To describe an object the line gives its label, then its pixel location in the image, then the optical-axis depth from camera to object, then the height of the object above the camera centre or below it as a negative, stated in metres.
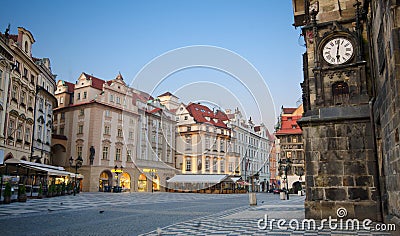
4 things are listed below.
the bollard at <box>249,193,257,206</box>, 22.09 -1.67
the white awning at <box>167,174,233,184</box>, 50.05 -0.87
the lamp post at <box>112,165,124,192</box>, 44.01 +0.20
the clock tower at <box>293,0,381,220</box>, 11.80 +1.95
